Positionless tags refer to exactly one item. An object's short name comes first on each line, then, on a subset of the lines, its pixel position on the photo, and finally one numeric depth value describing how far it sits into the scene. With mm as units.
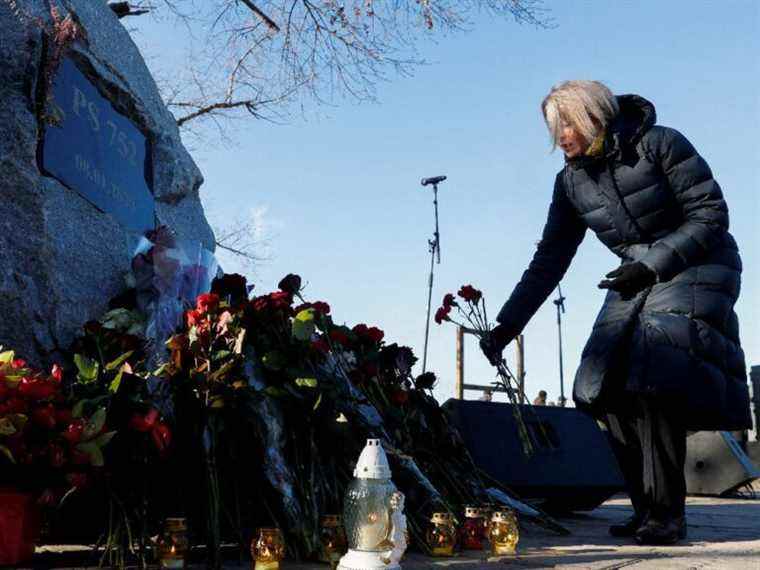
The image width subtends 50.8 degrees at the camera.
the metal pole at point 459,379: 13734
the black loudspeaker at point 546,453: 3682
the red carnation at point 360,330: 3316
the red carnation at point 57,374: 2246
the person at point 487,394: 13567
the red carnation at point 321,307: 2994
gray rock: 2822
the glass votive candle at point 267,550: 2088
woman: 2760
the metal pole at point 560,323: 17172
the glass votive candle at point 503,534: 2502
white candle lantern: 1956
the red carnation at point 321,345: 2801
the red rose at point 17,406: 2043
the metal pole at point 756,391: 10812
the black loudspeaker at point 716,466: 6918
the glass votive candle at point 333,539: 2266
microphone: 12617
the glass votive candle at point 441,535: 2457
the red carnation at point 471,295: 3426
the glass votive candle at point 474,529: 2658
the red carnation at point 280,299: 2848
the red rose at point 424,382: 3385
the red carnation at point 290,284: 3105
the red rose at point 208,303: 2662
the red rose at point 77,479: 2045
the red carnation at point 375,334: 3342
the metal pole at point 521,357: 14765
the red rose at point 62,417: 2102
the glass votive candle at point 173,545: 2107
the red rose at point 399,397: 3172
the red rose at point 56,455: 2031
